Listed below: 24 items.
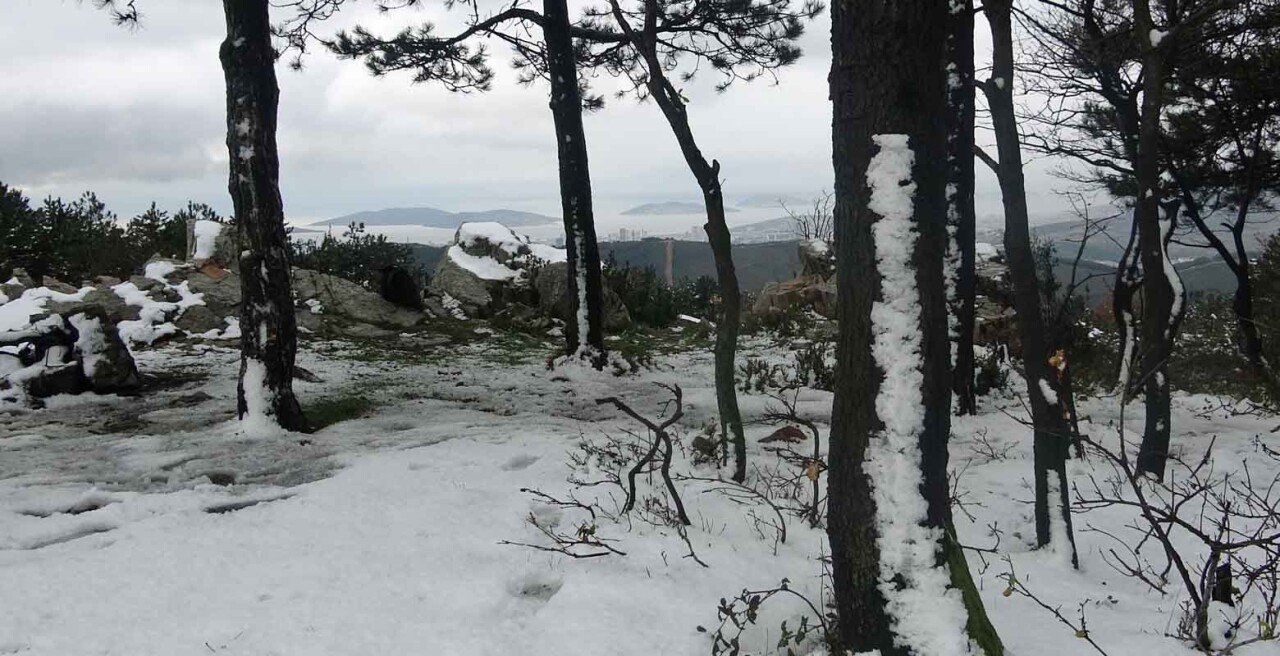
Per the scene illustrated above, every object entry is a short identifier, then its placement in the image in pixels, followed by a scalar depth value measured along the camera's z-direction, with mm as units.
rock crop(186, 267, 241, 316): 9602
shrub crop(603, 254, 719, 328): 12844
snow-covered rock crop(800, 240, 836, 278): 13627
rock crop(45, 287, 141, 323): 8363
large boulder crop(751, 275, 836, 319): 12555
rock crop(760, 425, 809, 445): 4574
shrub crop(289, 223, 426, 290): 12930
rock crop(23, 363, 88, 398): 5762
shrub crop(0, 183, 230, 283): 12492
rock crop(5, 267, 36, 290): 9866
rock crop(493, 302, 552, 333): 10875
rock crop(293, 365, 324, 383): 6672
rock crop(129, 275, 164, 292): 9445
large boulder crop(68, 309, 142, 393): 6047
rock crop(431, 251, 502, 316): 11672
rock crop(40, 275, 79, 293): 9383
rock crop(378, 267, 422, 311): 10805
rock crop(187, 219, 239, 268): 10688
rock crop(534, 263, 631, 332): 11492
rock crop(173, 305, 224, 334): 9008
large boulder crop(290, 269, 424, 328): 10406
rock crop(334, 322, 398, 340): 9625
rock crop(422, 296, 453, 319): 11375
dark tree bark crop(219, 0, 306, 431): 4879
